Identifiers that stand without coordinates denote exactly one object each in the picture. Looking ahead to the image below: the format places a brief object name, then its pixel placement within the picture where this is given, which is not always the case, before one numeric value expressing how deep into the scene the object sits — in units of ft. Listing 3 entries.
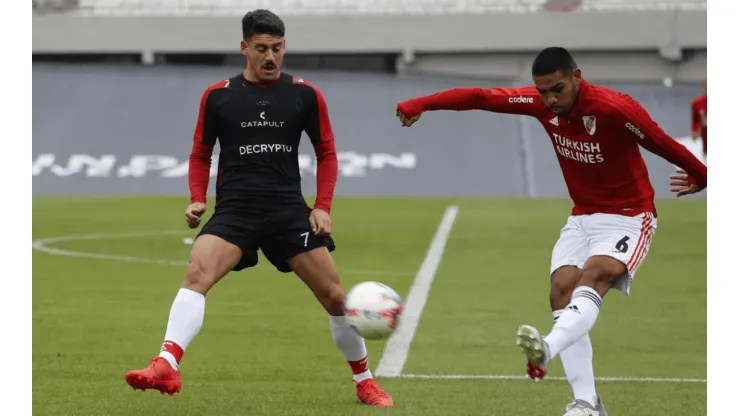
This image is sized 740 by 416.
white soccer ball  54.08
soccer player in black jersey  54.39
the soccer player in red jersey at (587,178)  51.78
